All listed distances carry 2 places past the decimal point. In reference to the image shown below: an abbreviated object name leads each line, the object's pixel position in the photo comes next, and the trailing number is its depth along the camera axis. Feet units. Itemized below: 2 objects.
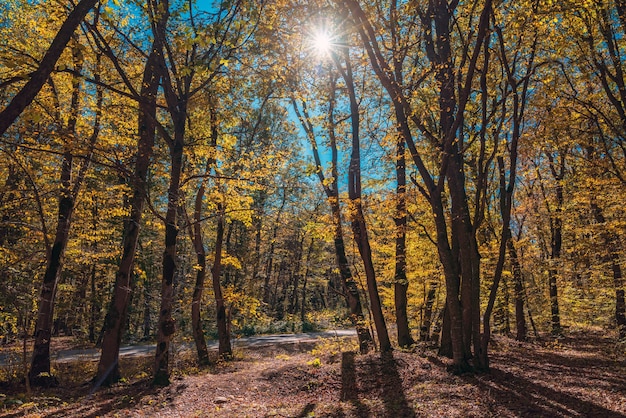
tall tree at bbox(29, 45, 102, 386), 28.99
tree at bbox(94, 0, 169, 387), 28.12
